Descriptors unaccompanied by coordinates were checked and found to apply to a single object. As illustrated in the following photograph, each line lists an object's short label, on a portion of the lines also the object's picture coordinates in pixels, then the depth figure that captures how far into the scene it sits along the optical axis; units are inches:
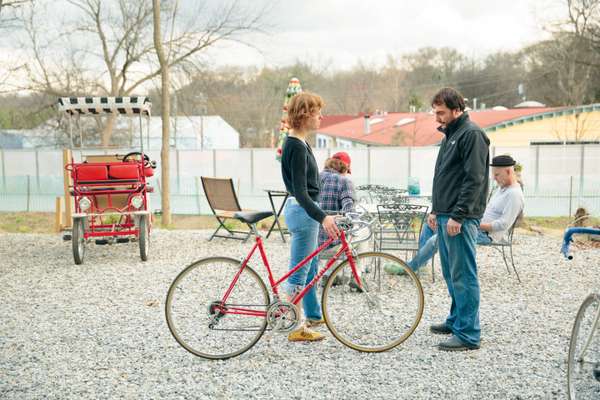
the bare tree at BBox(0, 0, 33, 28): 573.7
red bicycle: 163.8
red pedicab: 323.6
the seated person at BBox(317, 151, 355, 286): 234.5
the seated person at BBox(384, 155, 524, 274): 249.3
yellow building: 974.4
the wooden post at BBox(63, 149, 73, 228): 371.6
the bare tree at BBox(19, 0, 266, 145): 846.5
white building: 1017.5
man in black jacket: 166.4
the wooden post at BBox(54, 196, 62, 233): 412.3
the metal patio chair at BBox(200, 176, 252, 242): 383.9
